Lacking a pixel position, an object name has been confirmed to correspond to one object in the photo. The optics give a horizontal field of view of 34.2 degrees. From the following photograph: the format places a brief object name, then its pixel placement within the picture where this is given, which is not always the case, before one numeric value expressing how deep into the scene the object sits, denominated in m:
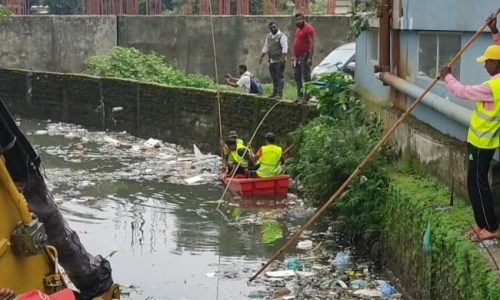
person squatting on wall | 17.89
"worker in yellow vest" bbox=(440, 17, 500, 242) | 6.29
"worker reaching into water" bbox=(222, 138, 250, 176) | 13.33
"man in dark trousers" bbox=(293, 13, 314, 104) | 15.59
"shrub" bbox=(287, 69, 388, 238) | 9.34
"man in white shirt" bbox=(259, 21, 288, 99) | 16.34
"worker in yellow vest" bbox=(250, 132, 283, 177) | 12.80
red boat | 12.88
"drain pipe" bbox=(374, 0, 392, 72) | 10.62
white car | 18.64
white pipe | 7.50
